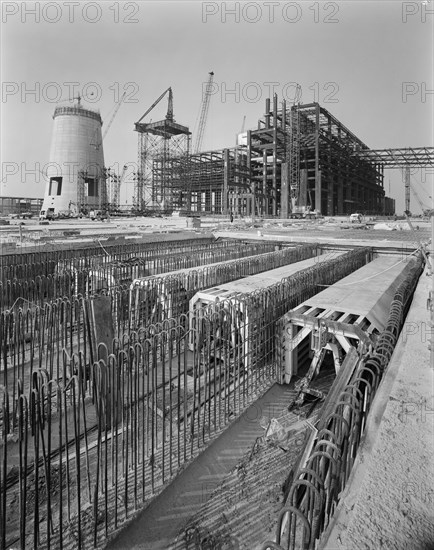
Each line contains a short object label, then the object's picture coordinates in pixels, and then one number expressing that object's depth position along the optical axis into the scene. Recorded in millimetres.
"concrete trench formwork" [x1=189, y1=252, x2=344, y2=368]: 6282
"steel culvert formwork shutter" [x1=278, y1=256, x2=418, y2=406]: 5883
